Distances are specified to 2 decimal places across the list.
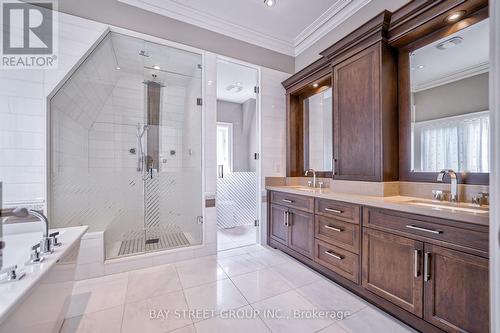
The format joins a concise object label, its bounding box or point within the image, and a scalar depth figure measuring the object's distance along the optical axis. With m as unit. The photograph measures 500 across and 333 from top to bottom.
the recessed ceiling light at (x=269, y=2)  2.35
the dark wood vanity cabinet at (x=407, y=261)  1.16
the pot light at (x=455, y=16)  1.56
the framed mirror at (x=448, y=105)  1.58
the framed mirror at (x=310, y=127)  2.84
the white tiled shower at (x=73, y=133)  1.87
